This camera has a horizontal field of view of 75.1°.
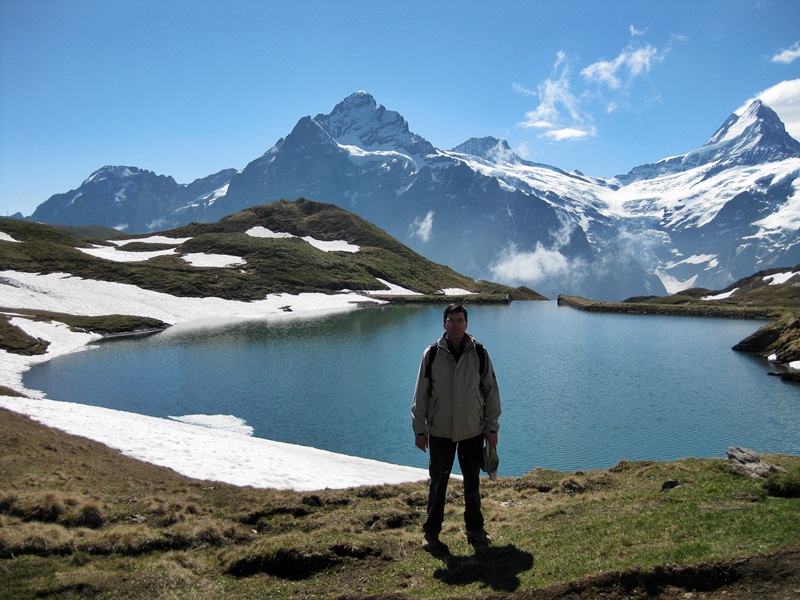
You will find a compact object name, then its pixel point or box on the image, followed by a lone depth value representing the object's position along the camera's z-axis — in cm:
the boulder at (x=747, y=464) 1445
